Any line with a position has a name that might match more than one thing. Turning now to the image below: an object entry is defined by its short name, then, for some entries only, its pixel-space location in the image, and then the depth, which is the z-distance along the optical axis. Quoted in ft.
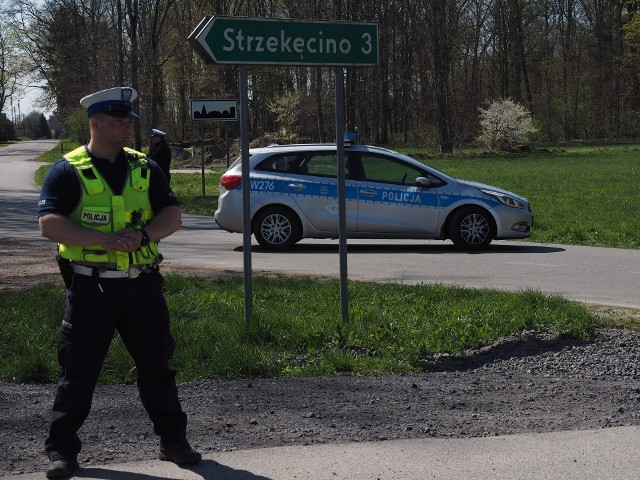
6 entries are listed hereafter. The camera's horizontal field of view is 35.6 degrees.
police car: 49.93
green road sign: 25.32
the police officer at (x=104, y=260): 14.73
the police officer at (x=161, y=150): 65.46
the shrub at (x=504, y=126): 197.00
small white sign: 77.36
